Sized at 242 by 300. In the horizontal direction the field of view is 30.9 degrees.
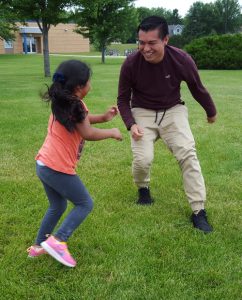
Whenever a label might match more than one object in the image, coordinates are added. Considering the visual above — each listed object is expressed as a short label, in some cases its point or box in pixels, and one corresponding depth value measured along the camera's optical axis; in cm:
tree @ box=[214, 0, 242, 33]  7106
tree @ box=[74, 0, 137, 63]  3472
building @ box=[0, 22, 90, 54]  7044
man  392
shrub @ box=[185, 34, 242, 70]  2820
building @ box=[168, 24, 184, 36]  8494
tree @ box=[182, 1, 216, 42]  6253
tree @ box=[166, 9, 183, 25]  9512
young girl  284
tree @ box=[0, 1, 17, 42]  1994
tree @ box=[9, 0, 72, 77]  2027
